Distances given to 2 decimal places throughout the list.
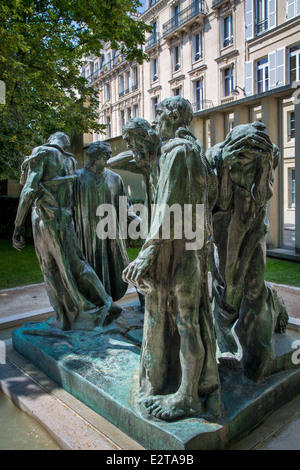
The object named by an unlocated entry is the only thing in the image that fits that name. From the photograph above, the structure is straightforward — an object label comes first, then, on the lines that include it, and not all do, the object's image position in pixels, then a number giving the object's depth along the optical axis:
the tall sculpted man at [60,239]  4.02
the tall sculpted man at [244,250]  2.95
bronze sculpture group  2.51
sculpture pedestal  2.41
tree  9.70
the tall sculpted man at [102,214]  4.42
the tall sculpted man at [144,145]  3.72
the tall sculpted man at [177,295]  2.44
